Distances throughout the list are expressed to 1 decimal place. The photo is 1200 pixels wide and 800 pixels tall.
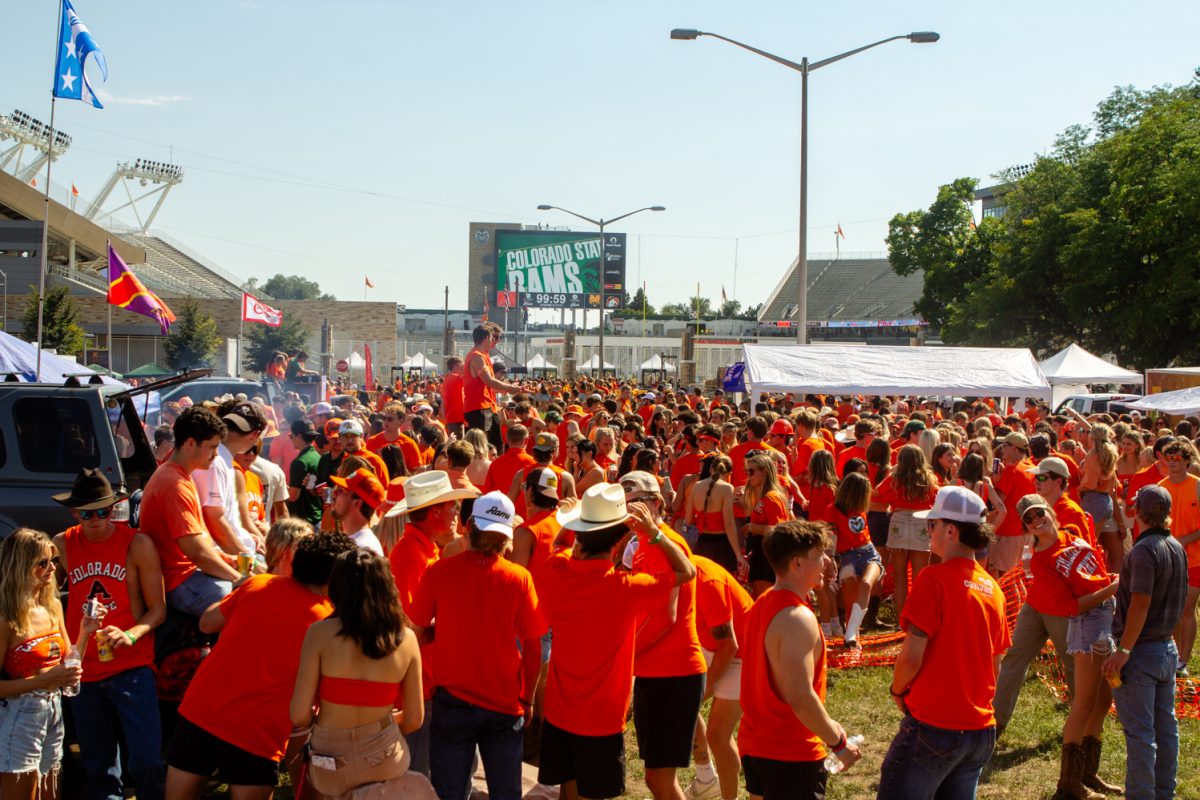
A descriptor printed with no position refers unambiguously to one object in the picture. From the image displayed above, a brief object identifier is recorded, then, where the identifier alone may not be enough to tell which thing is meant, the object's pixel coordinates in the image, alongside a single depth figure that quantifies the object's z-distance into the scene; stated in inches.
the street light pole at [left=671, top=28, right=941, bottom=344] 770.2
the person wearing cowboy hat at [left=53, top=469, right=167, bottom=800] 188.7
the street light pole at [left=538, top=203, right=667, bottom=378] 1496.1
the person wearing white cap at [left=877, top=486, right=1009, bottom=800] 170.2
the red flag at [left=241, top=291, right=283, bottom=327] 906.7
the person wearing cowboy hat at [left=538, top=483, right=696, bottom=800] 178.1
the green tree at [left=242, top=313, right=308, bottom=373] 2038.6
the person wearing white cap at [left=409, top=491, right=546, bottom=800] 174.7
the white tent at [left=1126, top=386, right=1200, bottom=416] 731.4
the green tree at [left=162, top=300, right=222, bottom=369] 1726.1
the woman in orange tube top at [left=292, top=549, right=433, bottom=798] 148.7
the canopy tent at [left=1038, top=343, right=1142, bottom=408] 949.2
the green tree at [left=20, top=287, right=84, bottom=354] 1279.9
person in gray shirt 218.8
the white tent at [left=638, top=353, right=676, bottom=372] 2114.3
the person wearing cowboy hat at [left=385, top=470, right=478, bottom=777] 197.2
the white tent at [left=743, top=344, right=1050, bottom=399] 659.4
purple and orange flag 733.3
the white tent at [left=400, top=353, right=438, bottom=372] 1887.2
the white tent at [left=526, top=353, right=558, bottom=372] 2454.7
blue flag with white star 651.5
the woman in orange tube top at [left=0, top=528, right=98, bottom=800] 176.4
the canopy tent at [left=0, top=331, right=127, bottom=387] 553.6
